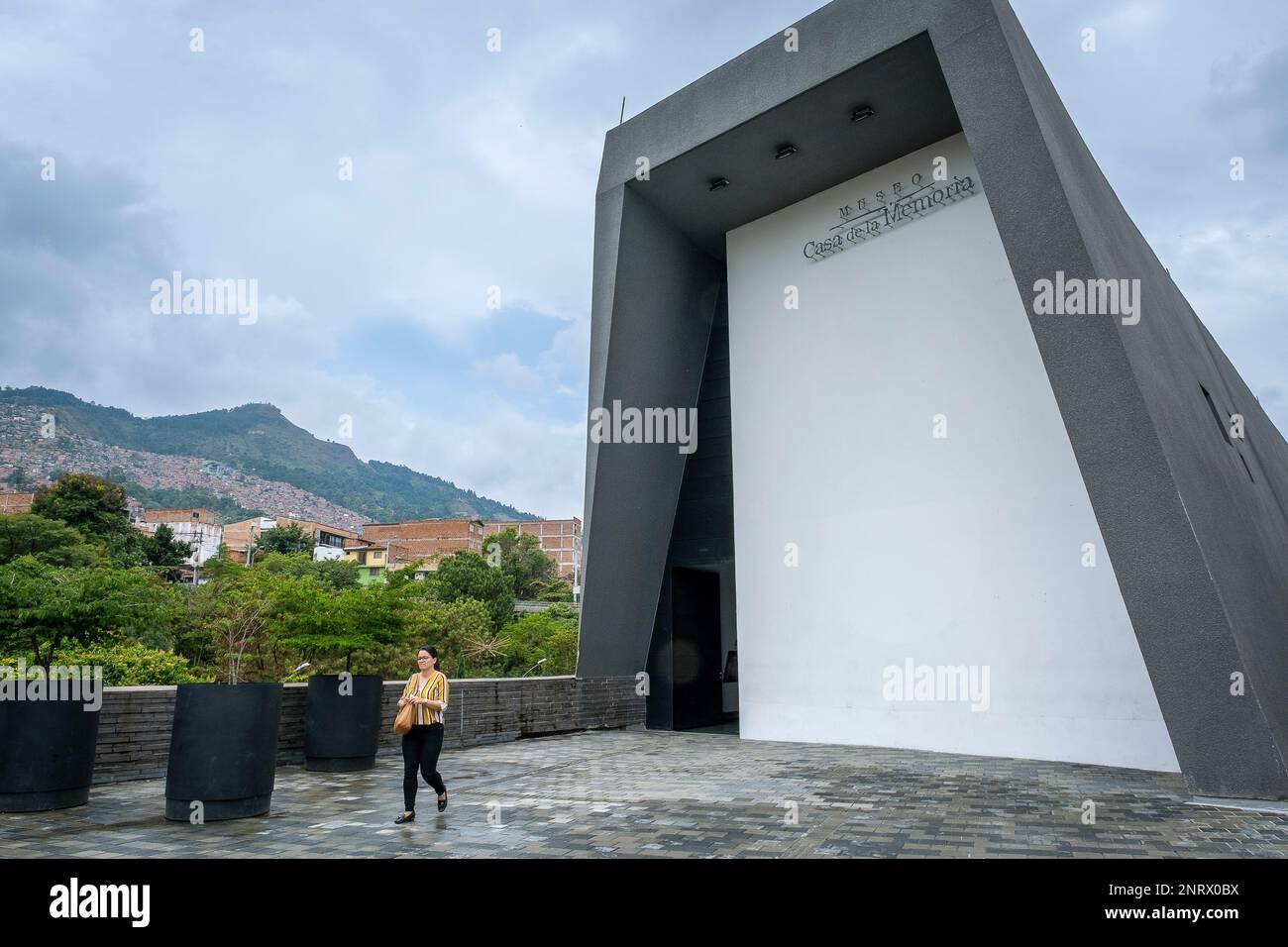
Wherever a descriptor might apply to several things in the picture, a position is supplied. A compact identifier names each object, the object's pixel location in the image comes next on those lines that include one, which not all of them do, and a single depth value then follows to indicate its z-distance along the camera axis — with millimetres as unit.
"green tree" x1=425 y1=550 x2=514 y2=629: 45344
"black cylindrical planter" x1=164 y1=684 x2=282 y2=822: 6402
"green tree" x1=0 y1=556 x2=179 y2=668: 13125
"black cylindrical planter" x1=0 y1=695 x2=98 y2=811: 6410
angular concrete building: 7871
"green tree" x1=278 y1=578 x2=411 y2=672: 10234
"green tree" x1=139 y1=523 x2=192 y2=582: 49125
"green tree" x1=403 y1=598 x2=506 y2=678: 31750
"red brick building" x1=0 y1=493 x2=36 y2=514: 82425
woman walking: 6711
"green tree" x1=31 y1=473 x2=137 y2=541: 45719
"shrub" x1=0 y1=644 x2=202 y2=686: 13906
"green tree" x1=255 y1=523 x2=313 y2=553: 74000
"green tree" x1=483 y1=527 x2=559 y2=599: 63531
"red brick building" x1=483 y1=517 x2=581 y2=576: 116812
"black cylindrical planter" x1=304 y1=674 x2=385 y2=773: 9242
